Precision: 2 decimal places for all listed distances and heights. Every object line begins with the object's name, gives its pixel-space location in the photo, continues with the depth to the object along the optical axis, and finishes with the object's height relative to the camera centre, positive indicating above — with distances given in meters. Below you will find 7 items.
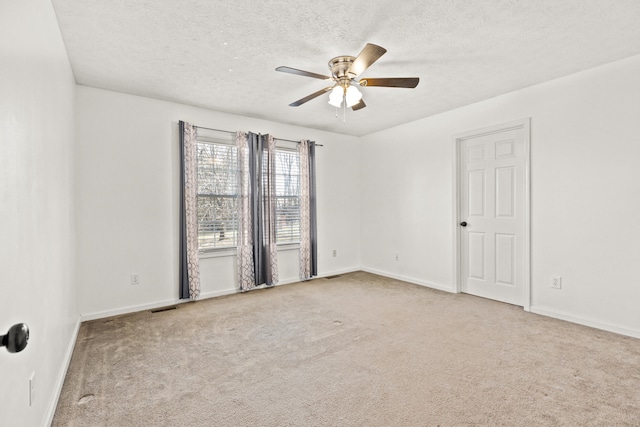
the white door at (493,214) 3.79 -0.09
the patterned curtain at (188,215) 3.99 -0.06
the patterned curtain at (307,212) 5.12 -0.05
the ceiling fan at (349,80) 2.43 +1.08
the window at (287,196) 4.91 +0.20
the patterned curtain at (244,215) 4.46 -0.09
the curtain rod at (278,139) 4.33 +1.09
